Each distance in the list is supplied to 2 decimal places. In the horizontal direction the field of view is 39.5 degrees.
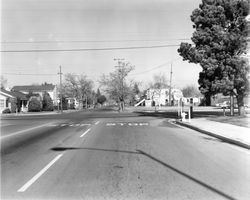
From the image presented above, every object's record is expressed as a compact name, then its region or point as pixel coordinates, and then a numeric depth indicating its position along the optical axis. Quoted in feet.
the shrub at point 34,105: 245.45
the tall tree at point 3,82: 376.48
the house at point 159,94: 354.13
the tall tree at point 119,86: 243.81
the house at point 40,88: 377.28
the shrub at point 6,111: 226.71
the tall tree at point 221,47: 93.04
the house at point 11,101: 234.58
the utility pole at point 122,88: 242.39
